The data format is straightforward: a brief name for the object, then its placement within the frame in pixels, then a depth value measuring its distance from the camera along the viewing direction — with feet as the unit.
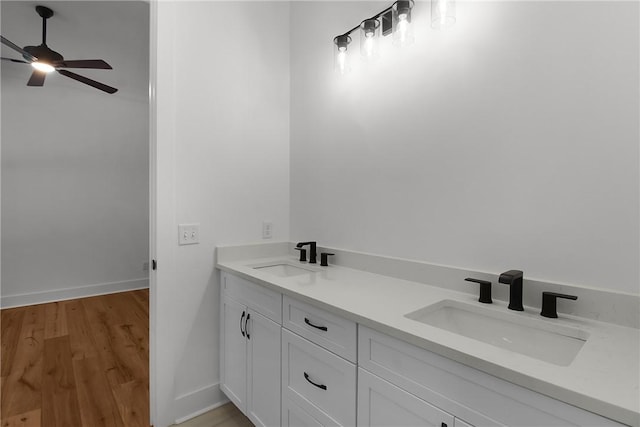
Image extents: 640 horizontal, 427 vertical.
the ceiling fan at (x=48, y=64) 8.68
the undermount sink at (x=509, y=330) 3.07
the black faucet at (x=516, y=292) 3.51
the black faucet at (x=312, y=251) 6.26
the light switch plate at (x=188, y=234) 5.75
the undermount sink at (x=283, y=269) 6.14
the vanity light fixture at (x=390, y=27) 4.30
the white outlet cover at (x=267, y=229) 6.95
